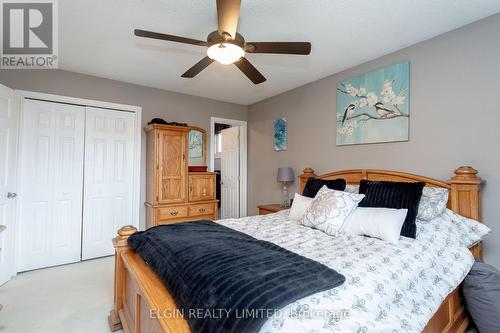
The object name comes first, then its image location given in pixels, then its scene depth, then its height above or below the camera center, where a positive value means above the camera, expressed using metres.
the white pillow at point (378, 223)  1.79 -0.40
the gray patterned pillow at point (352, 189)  2.56 -0.18
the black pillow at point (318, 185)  2.66 -0.16
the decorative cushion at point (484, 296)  1.72 -0.90
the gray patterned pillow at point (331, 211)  2.03 -0.34
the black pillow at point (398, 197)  1.89 -0.22
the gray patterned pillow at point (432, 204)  2.01 -0.27
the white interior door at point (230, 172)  4.80 -0.02
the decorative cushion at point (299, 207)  2.49 -0.37
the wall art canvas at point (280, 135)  3.98 +0.61
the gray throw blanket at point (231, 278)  0.92 -0.49
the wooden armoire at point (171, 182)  3.43 -0.16
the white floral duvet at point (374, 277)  0.99 -0.57
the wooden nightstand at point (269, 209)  3.48 -0.55
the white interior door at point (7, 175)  2.60 -0.05
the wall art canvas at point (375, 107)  2.57 +0.74
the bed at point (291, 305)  1.12 -0.65
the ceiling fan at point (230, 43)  1.55 +0.93
